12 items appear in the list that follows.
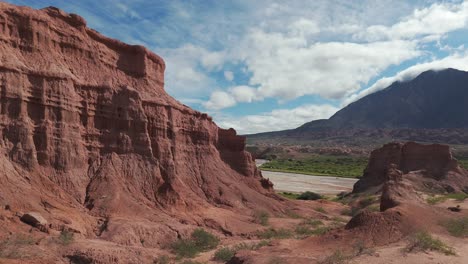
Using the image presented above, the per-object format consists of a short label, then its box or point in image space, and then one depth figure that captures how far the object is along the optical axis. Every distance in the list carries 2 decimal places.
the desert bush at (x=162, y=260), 21.16
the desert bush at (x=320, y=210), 44.67
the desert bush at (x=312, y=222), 35.31
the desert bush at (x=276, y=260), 16.55
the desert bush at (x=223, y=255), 22.66
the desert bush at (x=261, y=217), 34.04
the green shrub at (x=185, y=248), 23.97
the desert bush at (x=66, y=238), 19.78
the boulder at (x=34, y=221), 20.83
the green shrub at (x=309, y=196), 58.03
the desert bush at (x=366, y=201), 47.11
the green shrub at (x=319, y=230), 31.13
